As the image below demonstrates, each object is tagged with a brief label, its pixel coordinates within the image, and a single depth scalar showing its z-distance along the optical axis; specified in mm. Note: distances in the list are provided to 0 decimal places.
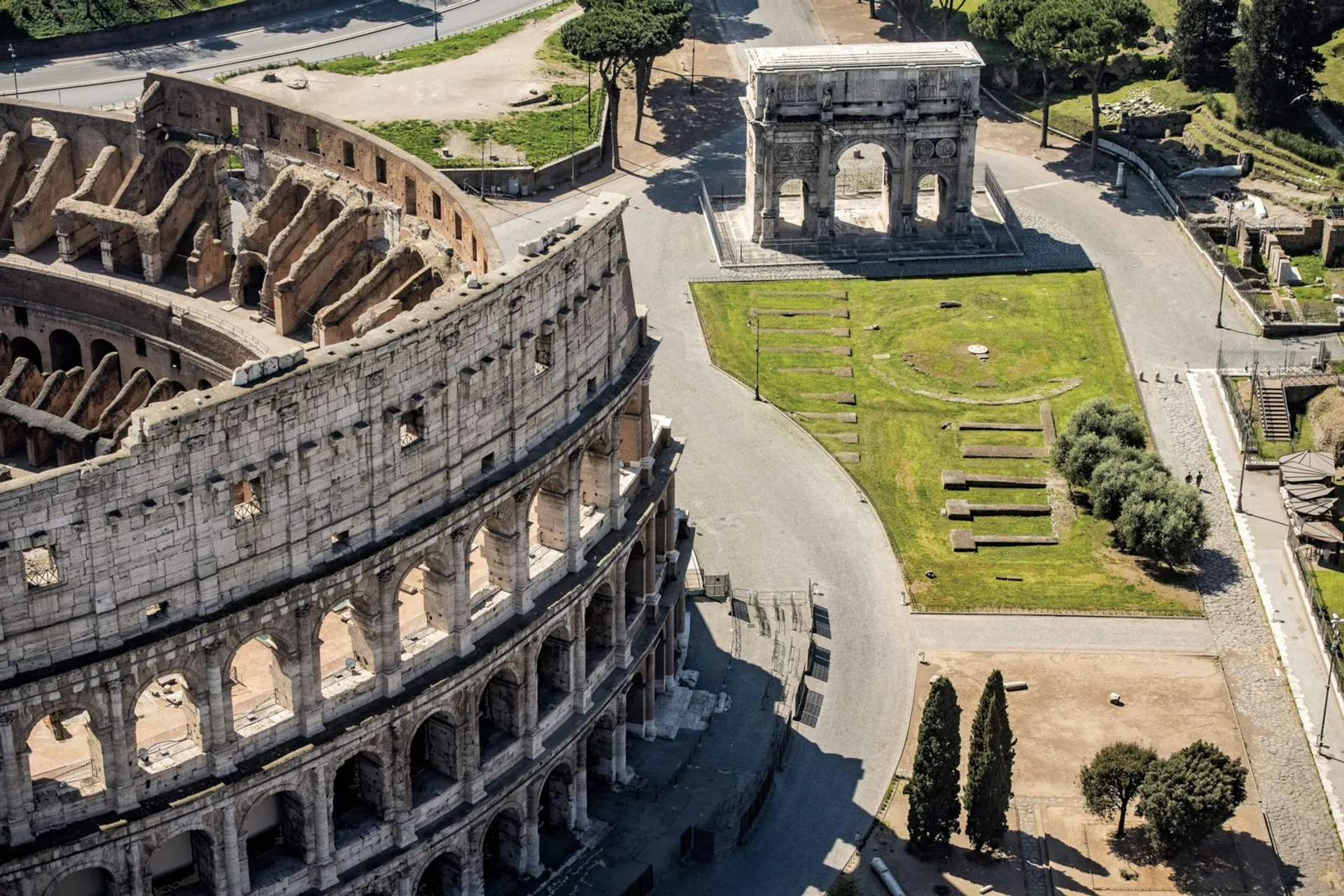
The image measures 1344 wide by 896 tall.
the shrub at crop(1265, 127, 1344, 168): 175500
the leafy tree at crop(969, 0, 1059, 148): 176875
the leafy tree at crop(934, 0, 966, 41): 197250
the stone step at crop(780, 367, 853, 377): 150500
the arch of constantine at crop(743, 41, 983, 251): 163750
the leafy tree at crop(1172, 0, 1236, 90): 187500
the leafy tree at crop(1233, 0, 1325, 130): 177250
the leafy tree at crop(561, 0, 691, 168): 174125
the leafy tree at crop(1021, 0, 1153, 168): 173750
